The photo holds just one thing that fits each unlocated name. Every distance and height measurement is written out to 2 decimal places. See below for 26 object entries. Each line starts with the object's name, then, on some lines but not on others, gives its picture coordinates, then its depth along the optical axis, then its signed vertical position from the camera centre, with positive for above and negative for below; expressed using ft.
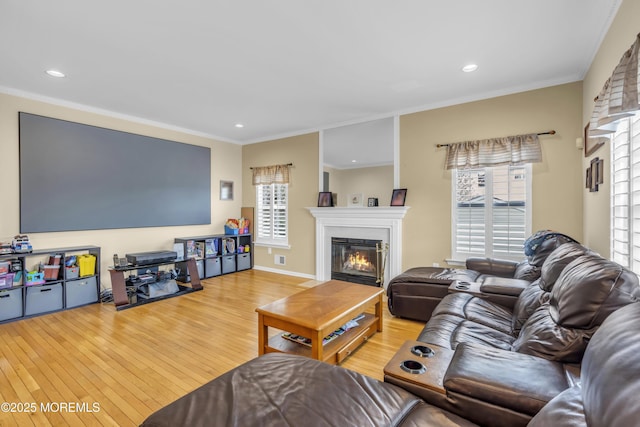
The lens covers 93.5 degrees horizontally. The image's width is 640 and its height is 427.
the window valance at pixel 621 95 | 4.98 +2.01
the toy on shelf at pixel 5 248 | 11.06 -1.34
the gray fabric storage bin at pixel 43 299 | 11.39 -3.35
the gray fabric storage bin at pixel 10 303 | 10.82 -3.31
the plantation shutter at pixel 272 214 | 19.08 -0.19
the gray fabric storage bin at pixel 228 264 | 18.57 -3.27
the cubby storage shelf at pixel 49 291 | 11.00 -3.12
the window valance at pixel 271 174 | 18.49 +2.34
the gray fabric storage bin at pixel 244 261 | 19.47 -3.28
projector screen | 12.29 +1.61
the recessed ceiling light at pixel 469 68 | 9.95 +4.76
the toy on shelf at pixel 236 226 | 19.40 -0.95
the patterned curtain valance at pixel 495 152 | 11.38 +2.32
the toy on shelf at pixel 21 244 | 11.37 -1.21
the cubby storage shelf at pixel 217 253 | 16.71 -2.51
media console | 12.53 -3.23
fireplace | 14.39 -0.90
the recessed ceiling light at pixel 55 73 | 10.22 +4.79
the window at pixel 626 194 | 6.02 +0.34
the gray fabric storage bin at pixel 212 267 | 17.54 -3.30
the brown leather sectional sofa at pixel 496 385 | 2.69 -2.13
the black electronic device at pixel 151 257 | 13.60 -2.13
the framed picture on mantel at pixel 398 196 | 14.12 +0.66
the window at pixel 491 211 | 11.80 -0.04
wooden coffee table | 7.19 -2.73
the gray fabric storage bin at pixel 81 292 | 12.31 -3.34
